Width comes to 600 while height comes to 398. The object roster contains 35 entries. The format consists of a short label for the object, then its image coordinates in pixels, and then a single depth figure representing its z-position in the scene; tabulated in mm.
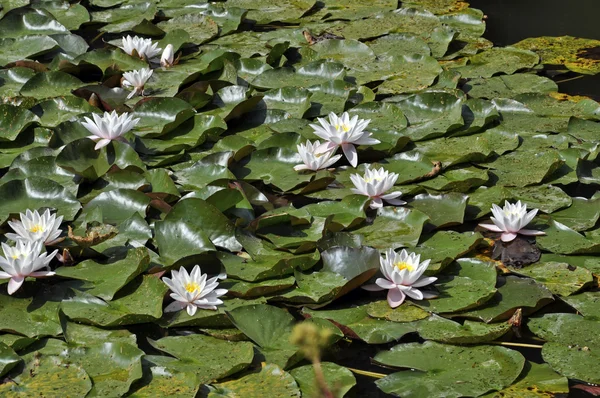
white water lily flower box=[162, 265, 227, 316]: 6020
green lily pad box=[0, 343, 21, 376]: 5410
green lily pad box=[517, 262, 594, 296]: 6469
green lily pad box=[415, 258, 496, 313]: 6195
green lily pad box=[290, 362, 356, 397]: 5390
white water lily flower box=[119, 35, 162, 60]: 10570
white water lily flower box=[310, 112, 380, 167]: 8125
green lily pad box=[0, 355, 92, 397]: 5270
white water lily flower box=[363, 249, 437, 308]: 6199
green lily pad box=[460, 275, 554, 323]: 6121
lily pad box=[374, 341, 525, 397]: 5406
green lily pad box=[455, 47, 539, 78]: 10719
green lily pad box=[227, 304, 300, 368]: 5773
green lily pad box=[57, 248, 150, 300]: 6242
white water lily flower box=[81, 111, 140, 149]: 7996
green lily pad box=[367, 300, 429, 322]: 6121
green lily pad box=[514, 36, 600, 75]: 10984
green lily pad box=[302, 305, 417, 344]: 5934
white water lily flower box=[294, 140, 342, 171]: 7965
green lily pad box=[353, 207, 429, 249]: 7008
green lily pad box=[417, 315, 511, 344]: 5867
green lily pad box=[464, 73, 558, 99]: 10062
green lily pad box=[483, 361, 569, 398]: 5359
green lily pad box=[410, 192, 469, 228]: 7305
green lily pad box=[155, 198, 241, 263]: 6621
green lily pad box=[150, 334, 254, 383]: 5492
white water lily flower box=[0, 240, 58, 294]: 6027
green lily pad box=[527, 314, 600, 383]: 5613
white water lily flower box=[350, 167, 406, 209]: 7395
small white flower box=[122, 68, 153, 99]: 9617
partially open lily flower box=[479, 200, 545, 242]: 7051
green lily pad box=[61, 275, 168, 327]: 5949
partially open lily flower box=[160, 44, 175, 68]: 10680
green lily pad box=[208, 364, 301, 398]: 5297
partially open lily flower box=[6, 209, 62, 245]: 6480
